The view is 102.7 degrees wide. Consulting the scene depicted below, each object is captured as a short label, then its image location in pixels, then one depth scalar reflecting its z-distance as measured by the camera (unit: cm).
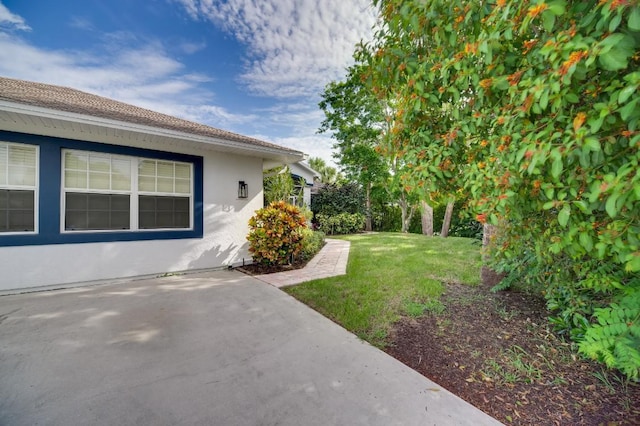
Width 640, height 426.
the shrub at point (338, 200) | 1525
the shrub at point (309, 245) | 712
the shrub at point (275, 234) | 608
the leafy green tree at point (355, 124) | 1353
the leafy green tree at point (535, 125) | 126
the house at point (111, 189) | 433
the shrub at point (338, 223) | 1457
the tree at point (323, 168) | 3152
